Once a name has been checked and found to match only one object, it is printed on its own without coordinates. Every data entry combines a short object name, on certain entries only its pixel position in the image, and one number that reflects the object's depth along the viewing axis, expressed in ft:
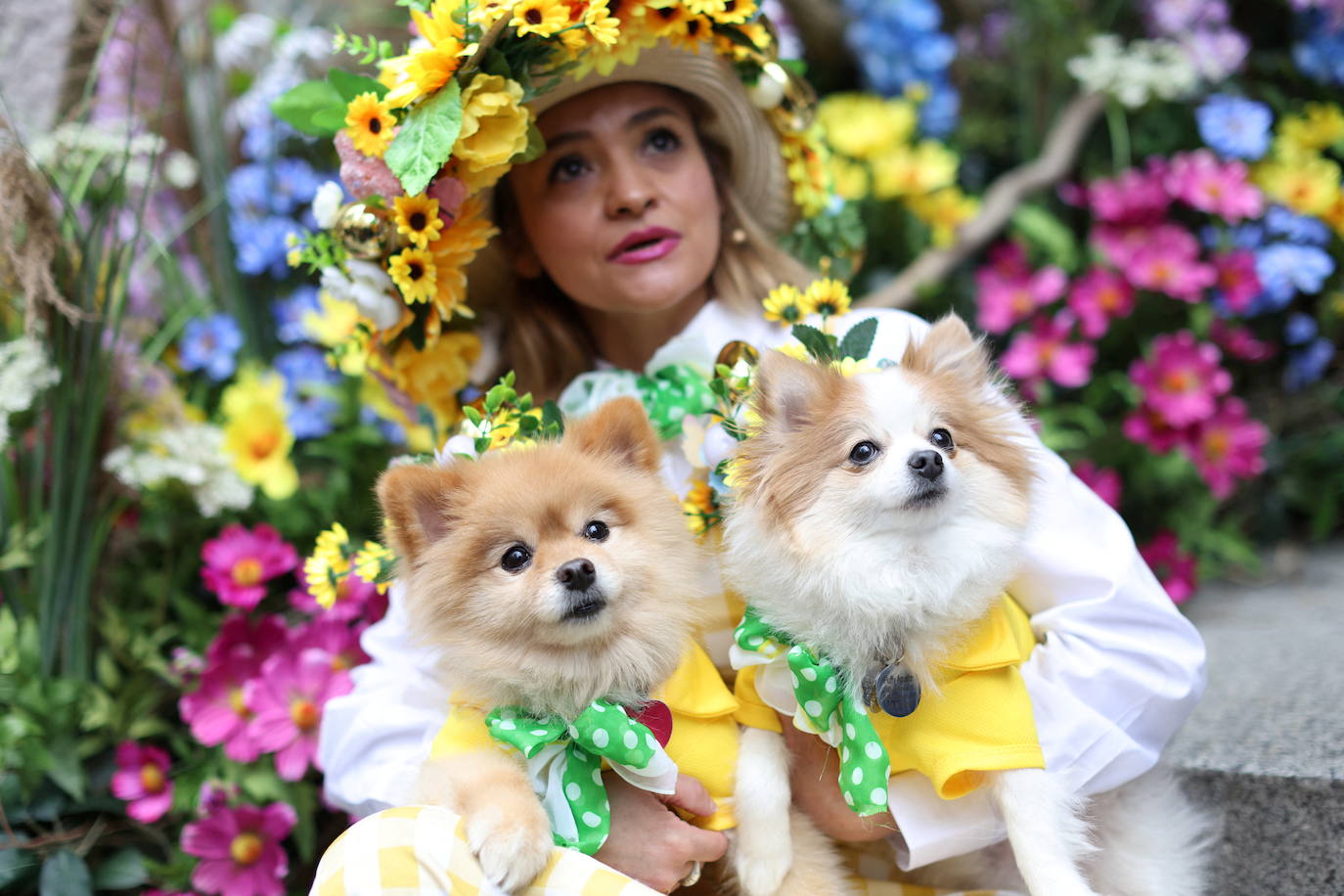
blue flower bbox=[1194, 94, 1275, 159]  10.18
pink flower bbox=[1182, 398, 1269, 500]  9.64
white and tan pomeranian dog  4.74
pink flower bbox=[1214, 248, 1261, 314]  9.80
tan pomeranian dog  4.77
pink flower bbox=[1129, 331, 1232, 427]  9.50
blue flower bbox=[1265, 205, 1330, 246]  9.92
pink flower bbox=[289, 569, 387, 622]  7.68
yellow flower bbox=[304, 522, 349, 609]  5.89
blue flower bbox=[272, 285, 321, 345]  9.16
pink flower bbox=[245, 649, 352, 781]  7.13
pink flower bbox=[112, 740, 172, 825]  6.92
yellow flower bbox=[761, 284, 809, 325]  6.42
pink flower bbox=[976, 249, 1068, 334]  10.19
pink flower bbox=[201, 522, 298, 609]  7.55
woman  5.33
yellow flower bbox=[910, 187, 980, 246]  11.08
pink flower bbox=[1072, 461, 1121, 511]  9.30
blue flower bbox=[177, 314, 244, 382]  8.82
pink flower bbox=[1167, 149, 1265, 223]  9.97
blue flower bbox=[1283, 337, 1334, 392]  10.41
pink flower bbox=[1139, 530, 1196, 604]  9.43
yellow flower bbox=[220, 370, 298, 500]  8.09
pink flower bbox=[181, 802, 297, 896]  6.90
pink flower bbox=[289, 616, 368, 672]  7.49
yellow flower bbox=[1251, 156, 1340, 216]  10.00
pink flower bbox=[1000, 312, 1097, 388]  9.71
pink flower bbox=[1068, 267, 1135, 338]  9.92
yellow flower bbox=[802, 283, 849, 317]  6.30
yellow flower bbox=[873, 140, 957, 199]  11.08
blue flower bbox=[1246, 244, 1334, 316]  9.66
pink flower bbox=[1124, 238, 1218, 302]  9.72
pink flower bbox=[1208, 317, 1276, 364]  9.84
